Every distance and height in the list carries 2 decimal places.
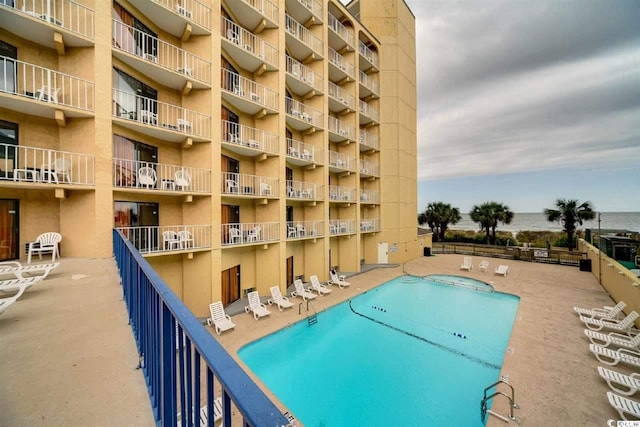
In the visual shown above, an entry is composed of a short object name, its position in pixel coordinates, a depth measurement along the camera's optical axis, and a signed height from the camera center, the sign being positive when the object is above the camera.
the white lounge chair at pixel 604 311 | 10.56 -4.68
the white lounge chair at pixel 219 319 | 10.58 -4.99
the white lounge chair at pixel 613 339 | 8.37 -4.79
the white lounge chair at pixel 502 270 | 18.59 -4.68
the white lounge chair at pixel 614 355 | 7.65 -4.87
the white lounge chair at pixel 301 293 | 14.42 -5.07
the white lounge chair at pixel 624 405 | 5.68 -4.75
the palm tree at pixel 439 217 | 31.30 -0.87
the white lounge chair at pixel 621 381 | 6.43 -4.75
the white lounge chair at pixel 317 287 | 15.52 -5.01
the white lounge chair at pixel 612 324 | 9.36 -4.77
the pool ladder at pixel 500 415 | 6.09 -5.25
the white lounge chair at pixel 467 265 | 20.22 -4.62
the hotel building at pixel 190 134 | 7.89 +3.37
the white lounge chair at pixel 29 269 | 4.66 -1.28
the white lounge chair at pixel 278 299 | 13.16 -5.03
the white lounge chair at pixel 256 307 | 11.97 -5.02
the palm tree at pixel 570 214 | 24.45 -0.43
